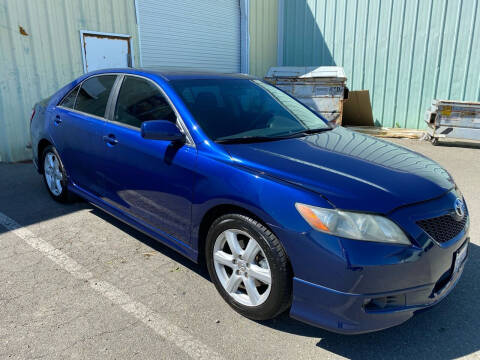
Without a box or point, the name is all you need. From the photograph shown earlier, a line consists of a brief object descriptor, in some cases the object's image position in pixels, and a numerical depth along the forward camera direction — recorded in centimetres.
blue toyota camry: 206
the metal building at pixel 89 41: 666
